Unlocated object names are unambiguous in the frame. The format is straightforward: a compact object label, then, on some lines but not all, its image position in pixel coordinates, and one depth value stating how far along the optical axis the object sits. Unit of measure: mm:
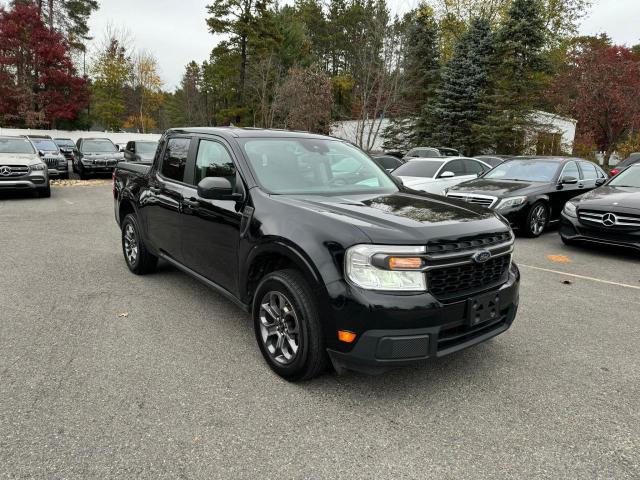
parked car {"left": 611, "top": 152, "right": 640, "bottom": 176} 12339
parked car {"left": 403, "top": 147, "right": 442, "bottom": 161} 21812
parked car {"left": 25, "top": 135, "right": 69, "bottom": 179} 17656
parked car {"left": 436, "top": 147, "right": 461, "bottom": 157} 24109
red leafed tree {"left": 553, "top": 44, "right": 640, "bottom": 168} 24906
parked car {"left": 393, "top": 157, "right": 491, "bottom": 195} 10672
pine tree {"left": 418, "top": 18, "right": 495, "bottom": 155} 28516
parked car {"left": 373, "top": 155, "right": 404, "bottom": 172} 17281
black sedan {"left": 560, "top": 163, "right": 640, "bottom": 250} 6770
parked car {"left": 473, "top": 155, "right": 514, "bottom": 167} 18109
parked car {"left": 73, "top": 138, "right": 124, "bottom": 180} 18297
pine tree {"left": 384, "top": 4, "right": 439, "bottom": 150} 29594
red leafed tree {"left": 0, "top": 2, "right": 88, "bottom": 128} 29625
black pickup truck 2662
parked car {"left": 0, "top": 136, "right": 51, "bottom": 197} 11805
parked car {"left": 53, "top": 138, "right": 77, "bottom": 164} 25841
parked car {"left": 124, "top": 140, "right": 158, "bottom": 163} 16641
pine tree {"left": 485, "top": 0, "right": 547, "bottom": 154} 28141
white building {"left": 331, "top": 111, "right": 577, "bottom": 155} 28844
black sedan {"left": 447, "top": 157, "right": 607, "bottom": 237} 8477
